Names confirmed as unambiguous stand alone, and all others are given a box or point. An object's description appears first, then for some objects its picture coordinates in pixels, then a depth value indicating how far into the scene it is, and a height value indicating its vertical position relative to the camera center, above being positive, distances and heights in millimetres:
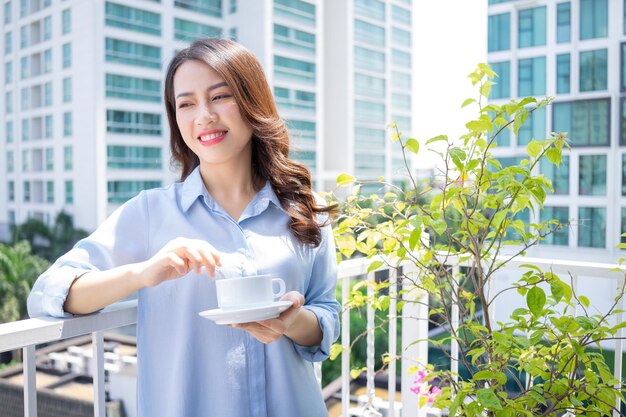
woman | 904 -120
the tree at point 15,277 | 20109 -3188
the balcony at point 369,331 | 894 -281
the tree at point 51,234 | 26844 -2163
